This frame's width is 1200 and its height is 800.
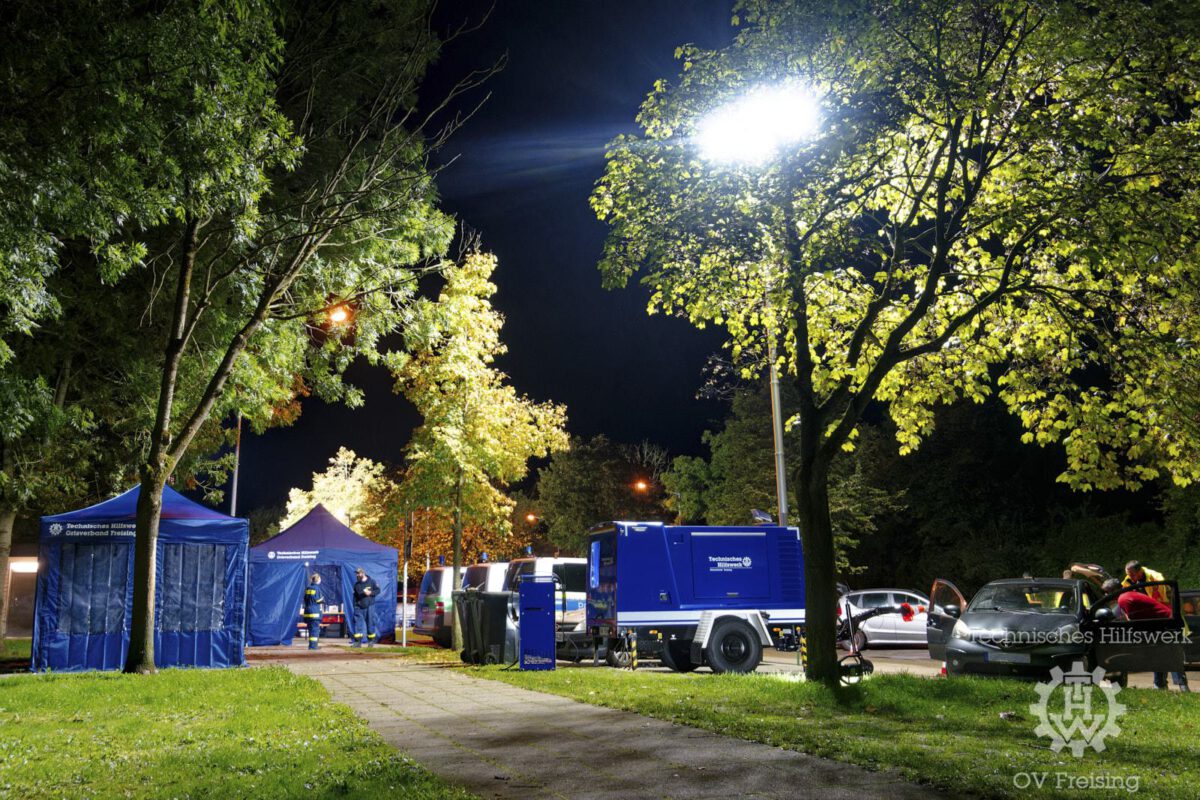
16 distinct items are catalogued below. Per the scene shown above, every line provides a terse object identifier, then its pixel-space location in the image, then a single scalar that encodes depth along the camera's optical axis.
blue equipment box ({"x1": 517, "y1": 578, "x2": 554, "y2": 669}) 14.96
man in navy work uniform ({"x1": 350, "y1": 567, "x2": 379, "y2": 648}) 24.45
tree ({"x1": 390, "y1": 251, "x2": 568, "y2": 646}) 22.73
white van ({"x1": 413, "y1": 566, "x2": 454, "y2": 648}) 24.64
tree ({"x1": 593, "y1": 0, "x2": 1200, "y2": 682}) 10.35
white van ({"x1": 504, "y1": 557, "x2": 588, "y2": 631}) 19.38
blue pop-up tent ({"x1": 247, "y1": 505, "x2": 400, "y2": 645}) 26.25
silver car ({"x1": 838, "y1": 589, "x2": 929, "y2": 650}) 24.42
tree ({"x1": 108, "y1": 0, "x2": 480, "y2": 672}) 15.73
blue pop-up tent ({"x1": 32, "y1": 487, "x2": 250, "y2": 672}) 16.59
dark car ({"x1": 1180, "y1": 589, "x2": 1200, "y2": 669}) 15.48
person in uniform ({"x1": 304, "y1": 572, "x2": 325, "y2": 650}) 23.57
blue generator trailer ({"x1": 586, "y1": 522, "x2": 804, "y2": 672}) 16.52
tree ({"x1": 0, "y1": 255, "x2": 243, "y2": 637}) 18.28
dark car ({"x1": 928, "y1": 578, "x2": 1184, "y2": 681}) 11.70
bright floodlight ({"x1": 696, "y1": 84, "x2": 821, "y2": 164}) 11.06
